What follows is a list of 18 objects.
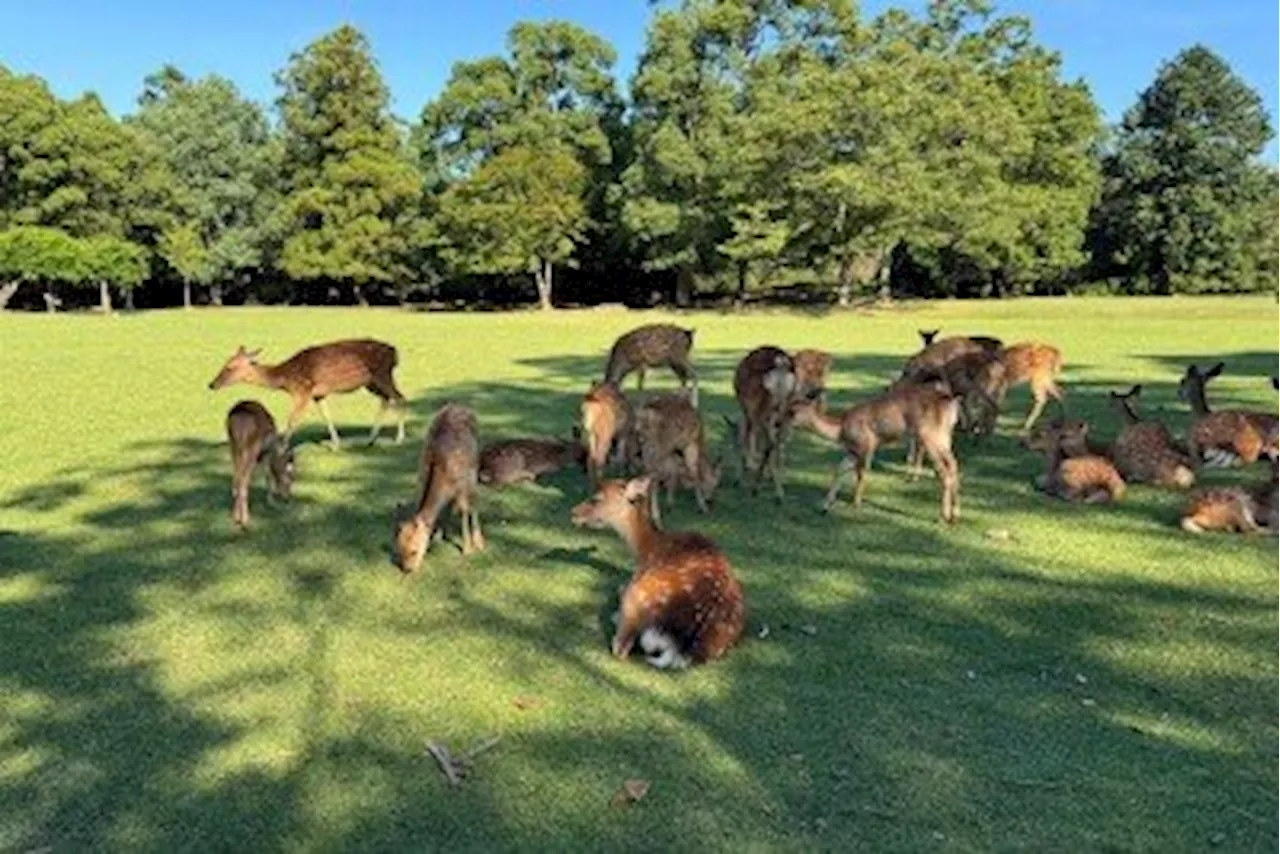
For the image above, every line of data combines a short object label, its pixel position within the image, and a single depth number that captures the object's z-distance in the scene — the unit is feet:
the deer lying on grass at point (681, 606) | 18.56
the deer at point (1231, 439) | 33.27
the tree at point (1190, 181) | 186.70
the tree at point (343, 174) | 184.85
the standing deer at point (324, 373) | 38.27
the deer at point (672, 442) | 29.32
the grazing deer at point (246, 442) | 28.12
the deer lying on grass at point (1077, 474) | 30.09
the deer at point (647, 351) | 44.24
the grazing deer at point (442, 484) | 24.08
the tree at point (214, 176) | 194.08
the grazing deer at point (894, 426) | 28.55
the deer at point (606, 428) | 30.99
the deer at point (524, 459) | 32.71
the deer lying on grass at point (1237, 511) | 26.53
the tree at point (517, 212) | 163.53
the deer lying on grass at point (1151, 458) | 31.22
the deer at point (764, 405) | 31.40
